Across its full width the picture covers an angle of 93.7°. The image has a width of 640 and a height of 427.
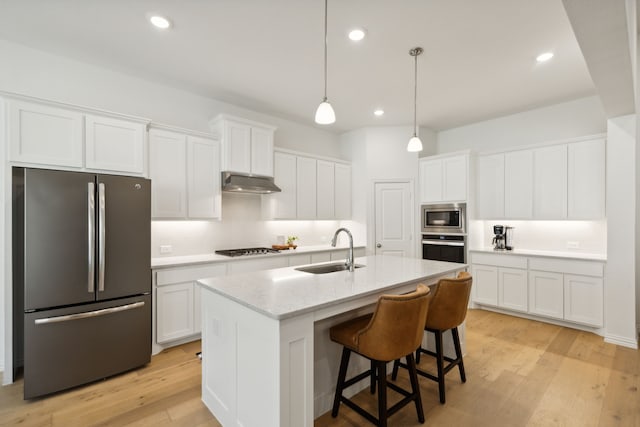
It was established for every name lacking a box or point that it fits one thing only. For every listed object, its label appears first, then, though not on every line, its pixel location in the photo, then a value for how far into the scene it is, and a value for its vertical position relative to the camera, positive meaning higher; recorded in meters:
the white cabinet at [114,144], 2.83 +0.69
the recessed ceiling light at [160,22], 2.40 +1.57
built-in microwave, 4.69 -0.07
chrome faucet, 2.55 -0.42
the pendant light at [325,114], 2.23 +0.75
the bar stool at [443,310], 2.30 -0.75
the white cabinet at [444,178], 4.70 +0.58
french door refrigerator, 2.34 -0.52
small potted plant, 4.66 -0.43
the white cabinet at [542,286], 3.60 -0.96
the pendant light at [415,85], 2.88 +1.57
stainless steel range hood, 3.85 +0.40
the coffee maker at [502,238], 4.55 -0.37
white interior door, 5.24 -0.11
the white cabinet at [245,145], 3.87 +0.94
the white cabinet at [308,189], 4.56 +0.41
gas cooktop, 3.98 -0.52
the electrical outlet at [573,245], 4.13 -0.43
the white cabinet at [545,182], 3.77 +0.44
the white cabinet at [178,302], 3.14 -0.95
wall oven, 4.68 -0.54
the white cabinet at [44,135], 2.48 +0.69
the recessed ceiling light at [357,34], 2.56 +1.57
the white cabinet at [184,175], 3.36 +0.47
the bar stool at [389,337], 1.78 -0.78
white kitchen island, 1.56 -0.73
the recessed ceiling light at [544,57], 2.95 +1.57
